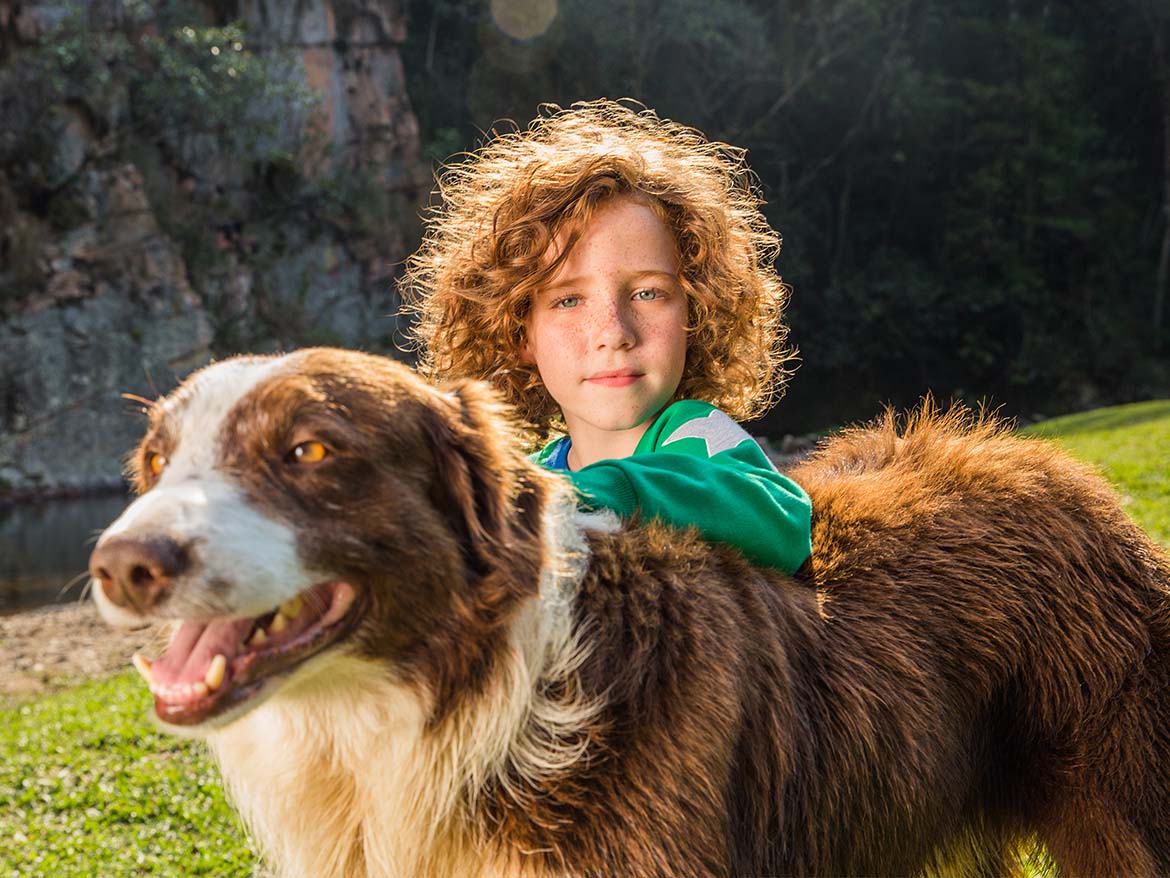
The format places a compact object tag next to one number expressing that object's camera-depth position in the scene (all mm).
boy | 1315
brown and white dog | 1022
